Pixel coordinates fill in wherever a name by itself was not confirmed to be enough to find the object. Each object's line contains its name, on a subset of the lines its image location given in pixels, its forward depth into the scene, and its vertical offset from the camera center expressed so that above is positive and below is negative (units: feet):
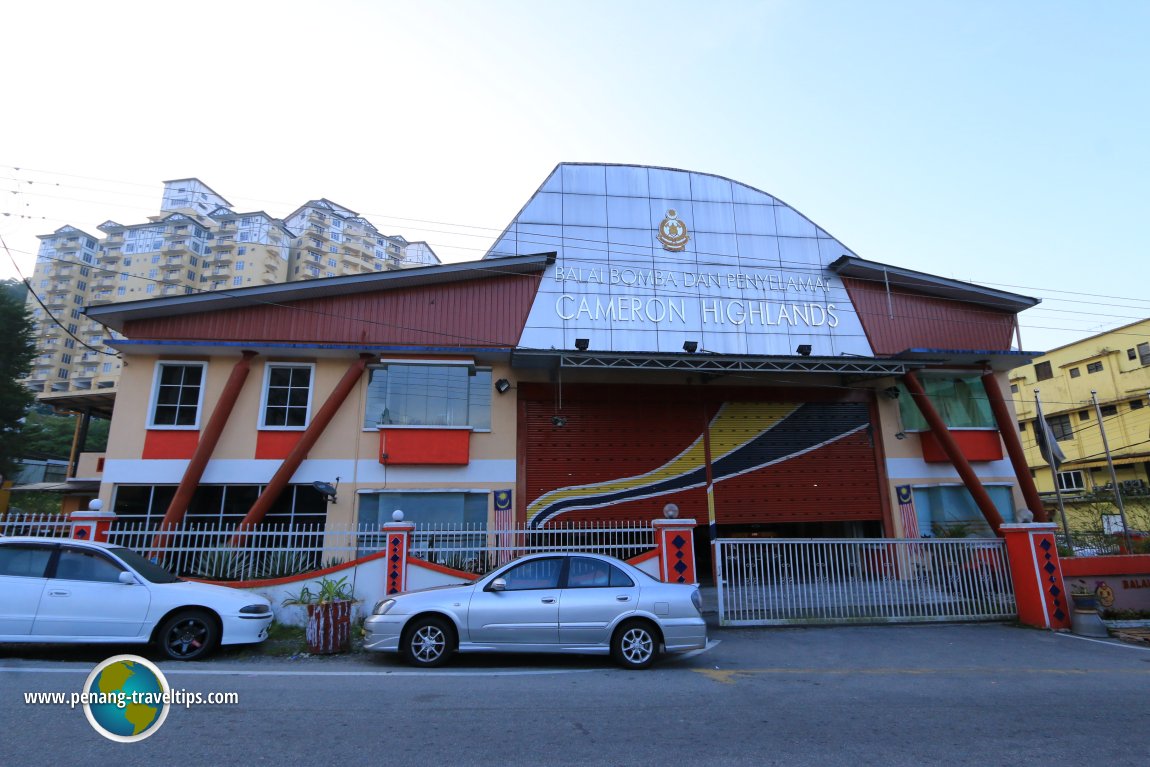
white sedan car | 24.79 -2.54
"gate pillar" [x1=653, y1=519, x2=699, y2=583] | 34.47 -0.98
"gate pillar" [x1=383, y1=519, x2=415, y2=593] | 34.12 -0.91
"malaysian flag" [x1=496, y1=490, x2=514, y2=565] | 49.03 +1.89
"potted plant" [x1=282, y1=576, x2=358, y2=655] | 28.45 -4.09
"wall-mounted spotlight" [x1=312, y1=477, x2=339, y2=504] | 46.49 +3.63
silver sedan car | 25.02 -3.46
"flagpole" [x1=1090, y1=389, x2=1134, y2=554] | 44.65 -0.41
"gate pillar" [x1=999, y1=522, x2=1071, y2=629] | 36.70 -3.18
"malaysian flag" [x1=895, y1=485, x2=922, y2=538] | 54.70 +1.40
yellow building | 105.09 +21.65
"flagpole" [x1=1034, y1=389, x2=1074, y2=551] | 52.75 +7.36
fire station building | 47.91 +12.67
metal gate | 35.78 -3.23
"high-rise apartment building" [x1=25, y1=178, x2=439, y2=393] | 273.54 +129.05
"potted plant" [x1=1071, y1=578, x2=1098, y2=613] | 36.42 -4.36
